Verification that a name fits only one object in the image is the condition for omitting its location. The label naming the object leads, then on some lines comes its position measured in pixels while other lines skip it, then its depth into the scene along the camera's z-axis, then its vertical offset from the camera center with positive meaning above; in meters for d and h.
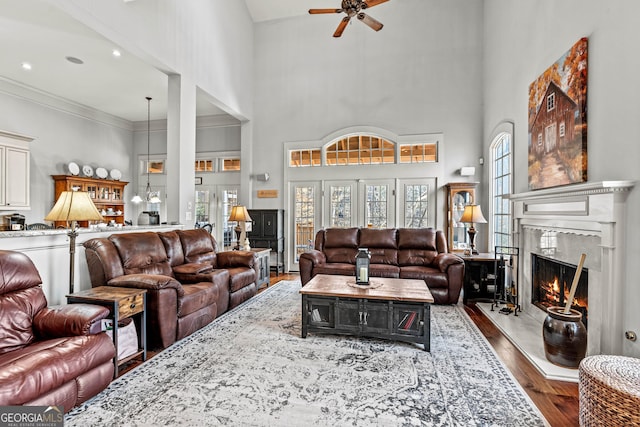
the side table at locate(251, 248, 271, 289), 5.20 -0.88
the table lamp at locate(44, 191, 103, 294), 2.71 +0.01
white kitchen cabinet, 5.38 +0.73
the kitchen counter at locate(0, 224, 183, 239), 2.68 -0.18
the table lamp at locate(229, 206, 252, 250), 5.51 -0.01
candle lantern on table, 3.48 -0.57
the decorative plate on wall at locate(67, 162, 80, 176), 6.73 +0.95
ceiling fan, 3.86 +2.57
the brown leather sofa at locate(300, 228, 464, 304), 4.45 -0.65
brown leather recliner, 1.75 -0.83
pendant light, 6.75 +1.79
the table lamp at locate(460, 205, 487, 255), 4.82 +0.01
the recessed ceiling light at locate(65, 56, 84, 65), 5.08 +2.48
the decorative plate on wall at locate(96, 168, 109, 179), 7.42 +0.95
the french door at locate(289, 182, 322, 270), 6.98 +0.00
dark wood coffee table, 3.02 -0.95
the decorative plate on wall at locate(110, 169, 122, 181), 7.81 +0.97
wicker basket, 1.58 -0.90
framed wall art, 2.98 +1.00
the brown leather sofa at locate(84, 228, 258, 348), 2.93 -0.66
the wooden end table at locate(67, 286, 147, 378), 2.44 -0.71
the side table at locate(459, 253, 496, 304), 4.61 -0.91
